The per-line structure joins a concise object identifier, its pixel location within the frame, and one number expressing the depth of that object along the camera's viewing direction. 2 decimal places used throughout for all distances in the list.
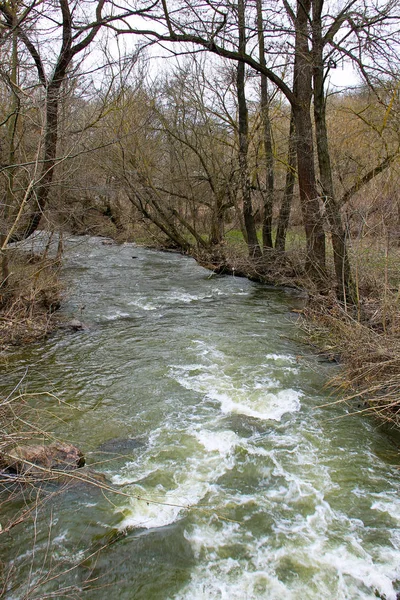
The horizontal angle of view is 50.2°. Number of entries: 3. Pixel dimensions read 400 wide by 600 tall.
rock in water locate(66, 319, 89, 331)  9.75
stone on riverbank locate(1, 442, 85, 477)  4.42
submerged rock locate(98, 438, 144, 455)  5.21
